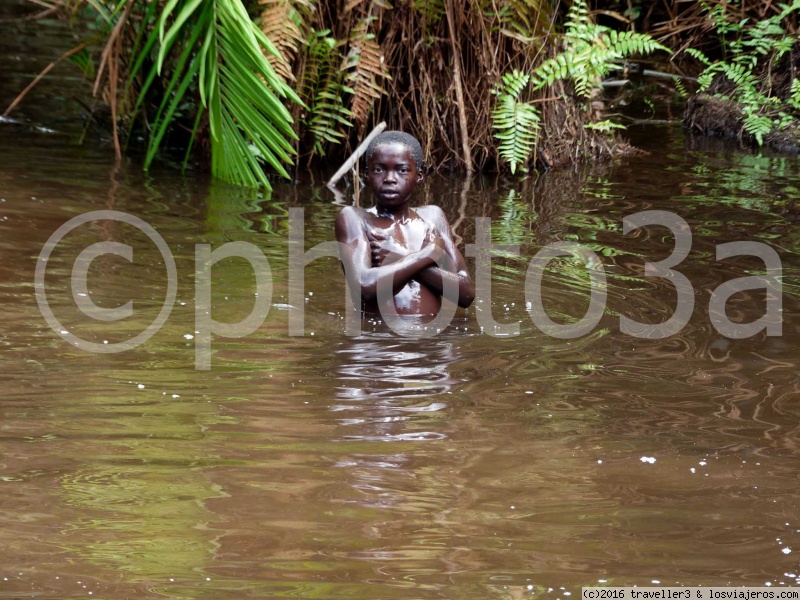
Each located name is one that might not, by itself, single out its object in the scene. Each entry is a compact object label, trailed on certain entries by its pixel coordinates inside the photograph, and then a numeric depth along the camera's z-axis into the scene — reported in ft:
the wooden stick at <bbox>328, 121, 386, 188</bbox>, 48.01
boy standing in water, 30.71
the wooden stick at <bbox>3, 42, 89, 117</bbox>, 47.78
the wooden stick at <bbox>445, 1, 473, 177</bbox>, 49.78
